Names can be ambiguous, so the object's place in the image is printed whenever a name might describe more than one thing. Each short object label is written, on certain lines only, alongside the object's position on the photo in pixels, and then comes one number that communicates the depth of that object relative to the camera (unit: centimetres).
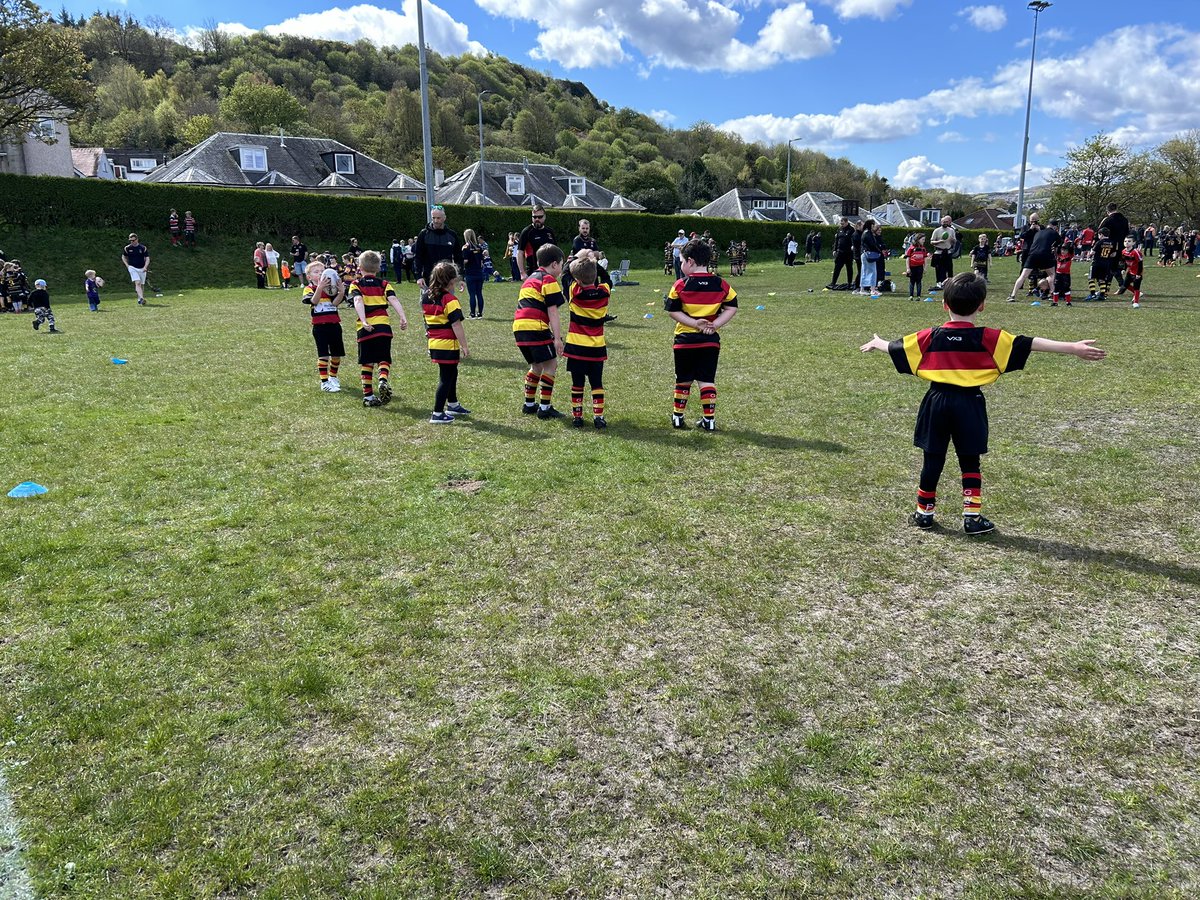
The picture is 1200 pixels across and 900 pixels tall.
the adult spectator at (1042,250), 1789
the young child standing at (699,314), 774
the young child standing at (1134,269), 1842
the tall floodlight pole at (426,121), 2409
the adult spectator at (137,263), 2398
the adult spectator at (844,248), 2269
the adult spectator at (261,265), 3048
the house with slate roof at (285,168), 5644
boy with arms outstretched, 527
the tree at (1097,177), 6144
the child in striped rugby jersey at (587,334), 799
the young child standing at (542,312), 842
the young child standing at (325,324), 984
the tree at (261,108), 8581
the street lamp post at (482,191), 6494
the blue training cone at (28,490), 628
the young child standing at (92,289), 2191
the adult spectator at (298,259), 3130
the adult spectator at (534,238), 1402
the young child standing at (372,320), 933
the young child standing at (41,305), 1769
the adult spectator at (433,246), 1313
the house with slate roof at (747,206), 8725
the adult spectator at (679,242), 2811
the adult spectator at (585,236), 1498
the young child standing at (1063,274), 1947
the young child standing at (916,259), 2036
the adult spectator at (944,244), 2011
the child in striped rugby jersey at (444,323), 848
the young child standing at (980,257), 2261
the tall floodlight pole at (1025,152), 4305
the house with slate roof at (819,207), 9094
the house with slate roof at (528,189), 6681
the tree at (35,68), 3350
